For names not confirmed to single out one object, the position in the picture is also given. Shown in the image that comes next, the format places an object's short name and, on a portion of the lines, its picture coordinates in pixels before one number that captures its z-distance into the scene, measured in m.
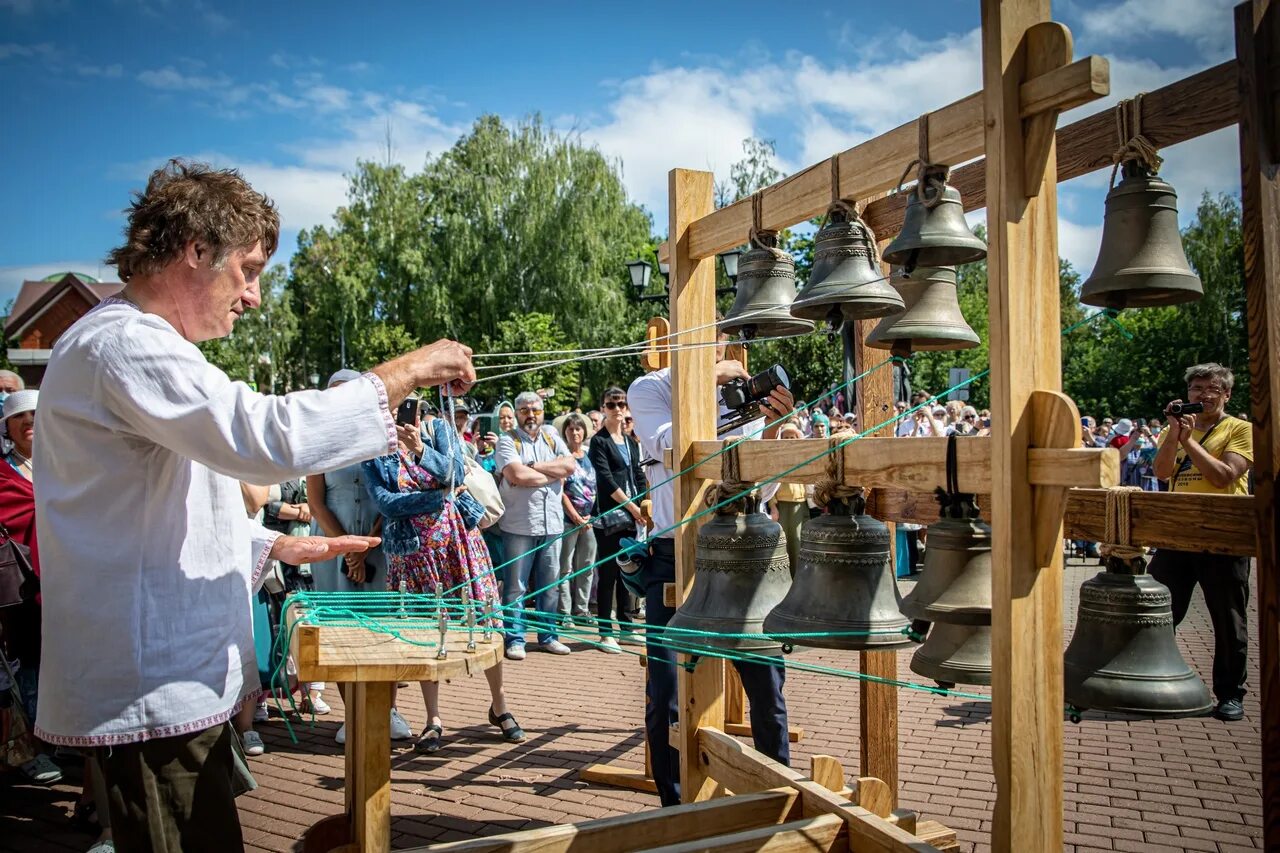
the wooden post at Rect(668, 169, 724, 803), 3.27
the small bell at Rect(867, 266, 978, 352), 3.16
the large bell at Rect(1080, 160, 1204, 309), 2.45
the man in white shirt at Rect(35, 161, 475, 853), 1.98
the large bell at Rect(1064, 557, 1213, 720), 2.29
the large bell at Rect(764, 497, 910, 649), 2.41
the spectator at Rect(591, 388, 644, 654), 8.34
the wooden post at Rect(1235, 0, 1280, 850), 2.05
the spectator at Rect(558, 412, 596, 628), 8.92
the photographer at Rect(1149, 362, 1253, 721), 5.46
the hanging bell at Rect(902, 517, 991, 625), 2.29
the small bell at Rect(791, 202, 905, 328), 2.65
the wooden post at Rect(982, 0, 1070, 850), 2.03
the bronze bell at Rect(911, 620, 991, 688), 2.46
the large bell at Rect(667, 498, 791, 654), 2.69
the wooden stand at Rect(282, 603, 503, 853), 2.70
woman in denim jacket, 5.10
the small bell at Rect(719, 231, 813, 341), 3.16
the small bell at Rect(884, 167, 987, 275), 2.66
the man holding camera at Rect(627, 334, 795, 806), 3.84
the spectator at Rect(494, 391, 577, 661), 7.74
